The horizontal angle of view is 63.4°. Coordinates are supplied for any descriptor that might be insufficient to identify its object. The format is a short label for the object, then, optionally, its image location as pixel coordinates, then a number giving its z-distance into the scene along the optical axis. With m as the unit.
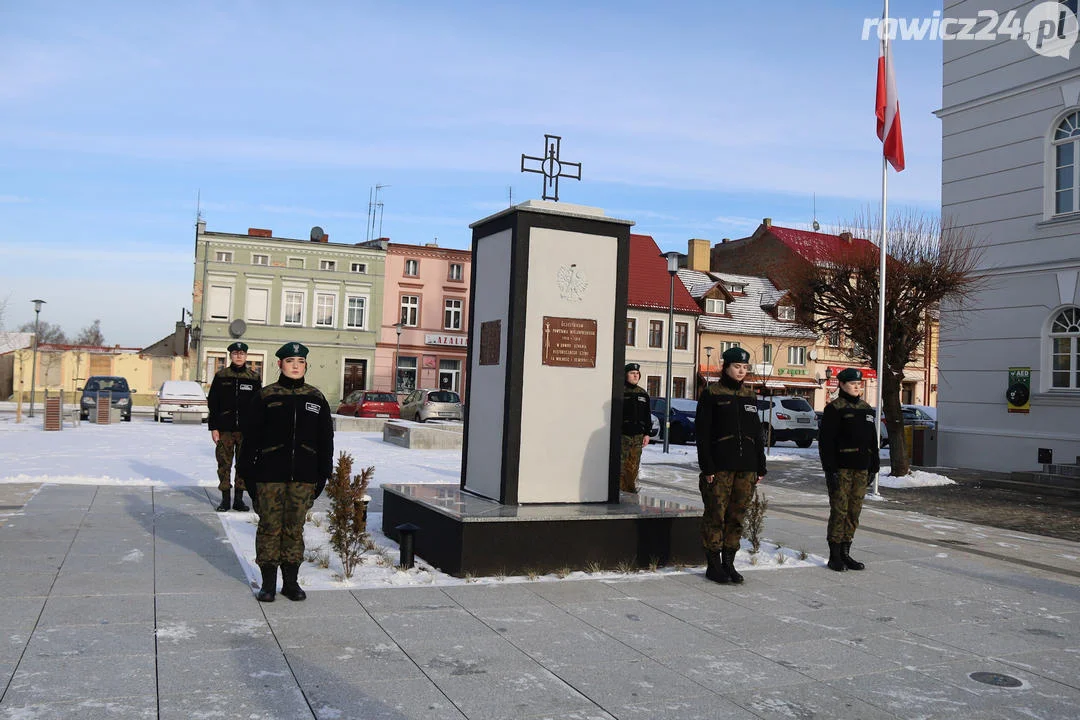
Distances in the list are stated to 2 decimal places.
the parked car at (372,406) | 34.22
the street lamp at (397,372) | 48.09
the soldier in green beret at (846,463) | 7.95
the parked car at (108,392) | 28.41
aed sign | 18.33
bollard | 7.13
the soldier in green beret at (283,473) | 6.10
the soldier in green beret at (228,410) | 9.89
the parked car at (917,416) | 31.99
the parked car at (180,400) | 26.94
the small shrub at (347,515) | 6.85
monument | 7.60
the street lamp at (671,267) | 22.45
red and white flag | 15.94
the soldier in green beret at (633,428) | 11.32
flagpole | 15.54
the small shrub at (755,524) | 8.33
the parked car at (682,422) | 27.47
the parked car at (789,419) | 28.05
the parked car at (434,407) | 32.53
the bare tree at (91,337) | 92.55
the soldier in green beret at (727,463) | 7.17
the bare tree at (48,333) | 69.55
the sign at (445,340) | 48.72
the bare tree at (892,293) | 17.22
